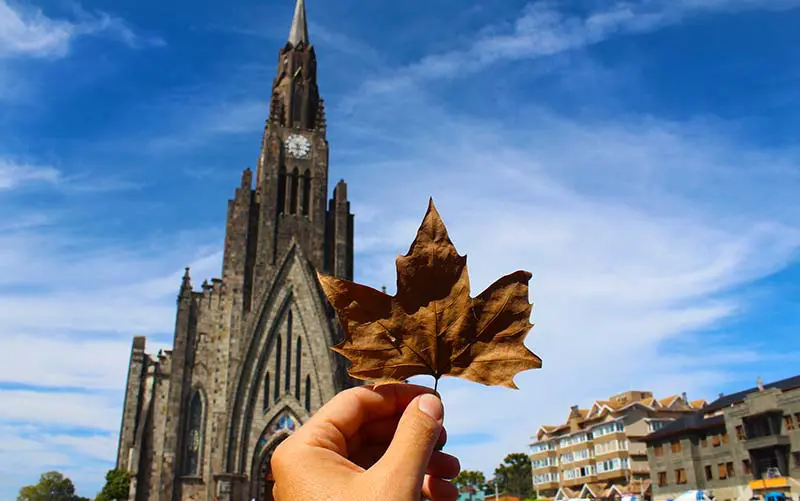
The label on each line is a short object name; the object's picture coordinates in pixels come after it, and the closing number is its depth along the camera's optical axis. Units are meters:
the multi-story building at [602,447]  55.44
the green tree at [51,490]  81.06
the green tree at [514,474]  77.81
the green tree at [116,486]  37.44
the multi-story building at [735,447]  37.81
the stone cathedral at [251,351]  36.81
